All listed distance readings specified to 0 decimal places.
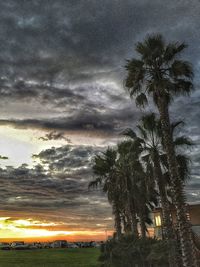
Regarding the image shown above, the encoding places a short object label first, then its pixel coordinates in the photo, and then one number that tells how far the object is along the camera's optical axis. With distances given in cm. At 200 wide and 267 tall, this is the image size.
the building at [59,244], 10610
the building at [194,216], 2533
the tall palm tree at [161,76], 1452
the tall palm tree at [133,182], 2197
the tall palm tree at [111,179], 2612
